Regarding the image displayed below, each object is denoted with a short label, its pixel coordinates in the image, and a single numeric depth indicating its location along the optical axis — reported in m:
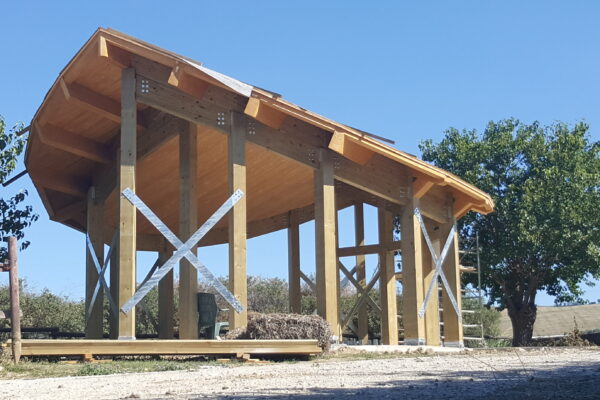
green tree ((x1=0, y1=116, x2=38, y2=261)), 19.28
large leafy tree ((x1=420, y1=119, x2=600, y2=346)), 27.09
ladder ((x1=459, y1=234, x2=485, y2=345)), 24.01
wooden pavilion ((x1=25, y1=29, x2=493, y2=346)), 14.55
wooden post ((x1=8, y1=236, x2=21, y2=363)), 11.33
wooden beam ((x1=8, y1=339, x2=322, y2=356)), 12.09
